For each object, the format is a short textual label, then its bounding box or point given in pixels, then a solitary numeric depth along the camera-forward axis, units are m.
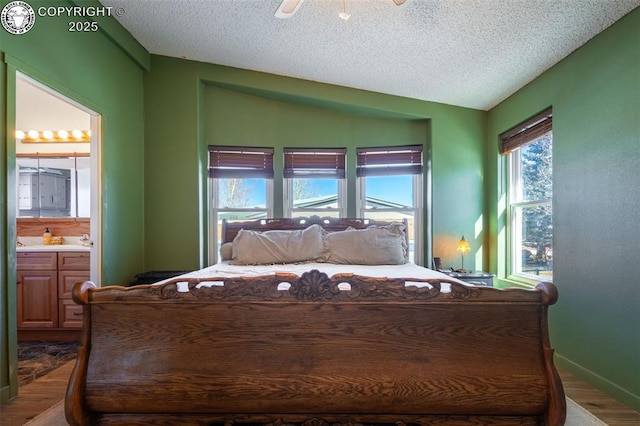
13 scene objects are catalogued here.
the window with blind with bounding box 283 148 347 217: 3.94
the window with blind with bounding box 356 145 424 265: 3.94
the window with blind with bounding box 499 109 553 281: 3.03
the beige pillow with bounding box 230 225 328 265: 3.10
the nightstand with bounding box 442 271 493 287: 3.25
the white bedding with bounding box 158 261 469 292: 2.56
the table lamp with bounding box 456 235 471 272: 3.51
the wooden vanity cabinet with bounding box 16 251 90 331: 3.20
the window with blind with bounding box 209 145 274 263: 3.88
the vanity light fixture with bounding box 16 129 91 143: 3.70
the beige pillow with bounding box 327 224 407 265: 3.09
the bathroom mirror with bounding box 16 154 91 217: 3.70
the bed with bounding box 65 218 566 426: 1.47
